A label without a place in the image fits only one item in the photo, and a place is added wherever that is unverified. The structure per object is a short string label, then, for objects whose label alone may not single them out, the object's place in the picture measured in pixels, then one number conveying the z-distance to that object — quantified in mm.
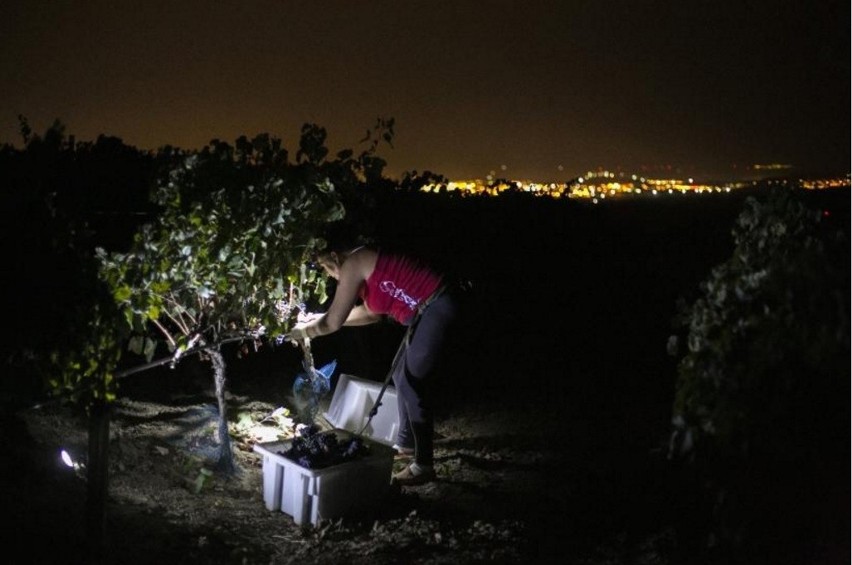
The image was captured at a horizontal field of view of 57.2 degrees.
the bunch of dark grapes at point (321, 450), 4879
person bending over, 5469
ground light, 4984
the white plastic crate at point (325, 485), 4777
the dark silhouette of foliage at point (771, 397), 2586
